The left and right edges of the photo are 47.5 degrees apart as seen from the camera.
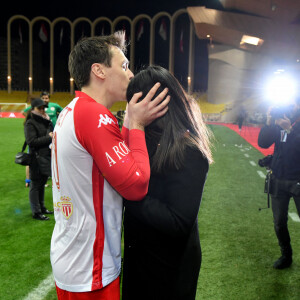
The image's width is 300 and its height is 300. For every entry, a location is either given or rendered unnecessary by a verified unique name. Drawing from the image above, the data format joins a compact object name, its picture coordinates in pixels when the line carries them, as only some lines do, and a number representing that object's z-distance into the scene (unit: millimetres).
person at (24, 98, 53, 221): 5477
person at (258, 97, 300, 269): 3881
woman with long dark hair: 1453
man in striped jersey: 1426
